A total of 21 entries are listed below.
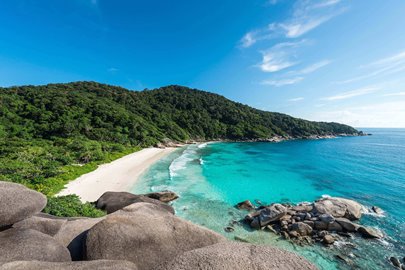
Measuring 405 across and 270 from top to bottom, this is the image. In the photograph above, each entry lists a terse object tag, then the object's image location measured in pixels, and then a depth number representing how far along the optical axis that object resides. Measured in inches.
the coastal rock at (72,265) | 185.5
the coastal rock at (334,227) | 637.9
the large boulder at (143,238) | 260.1
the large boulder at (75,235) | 284.2
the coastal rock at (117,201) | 642.8
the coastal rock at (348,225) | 634.8
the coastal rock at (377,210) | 813.4
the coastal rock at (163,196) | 844.6
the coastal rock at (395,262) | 498.1
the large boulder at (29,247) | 241.9
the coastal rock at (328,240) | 568.1
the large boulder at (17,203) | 278.2
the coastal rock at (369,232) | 610.5
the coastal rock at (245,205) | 815.1
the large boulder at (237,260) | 163.3
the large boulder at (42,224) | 324.7
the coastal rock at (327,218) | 644.7
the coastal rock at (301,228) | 614.5
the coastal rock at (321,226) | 638.5
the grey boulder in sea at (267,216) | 661.3
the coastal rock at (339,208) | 720.3
